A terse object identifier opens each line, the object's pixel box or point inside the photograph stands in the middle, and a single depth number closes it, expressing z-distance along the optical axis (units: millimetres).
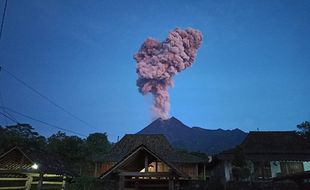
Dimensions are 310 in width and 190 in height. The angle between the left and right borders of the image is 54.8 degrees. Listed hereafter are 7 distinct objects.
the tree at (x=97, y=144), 53844
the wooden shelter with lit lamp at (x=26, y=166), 18922
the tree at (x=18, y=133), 44000
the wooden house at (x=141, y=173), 17578
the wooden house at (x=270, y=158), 33000
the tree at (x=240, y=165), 32281
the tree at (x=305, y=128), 49044
